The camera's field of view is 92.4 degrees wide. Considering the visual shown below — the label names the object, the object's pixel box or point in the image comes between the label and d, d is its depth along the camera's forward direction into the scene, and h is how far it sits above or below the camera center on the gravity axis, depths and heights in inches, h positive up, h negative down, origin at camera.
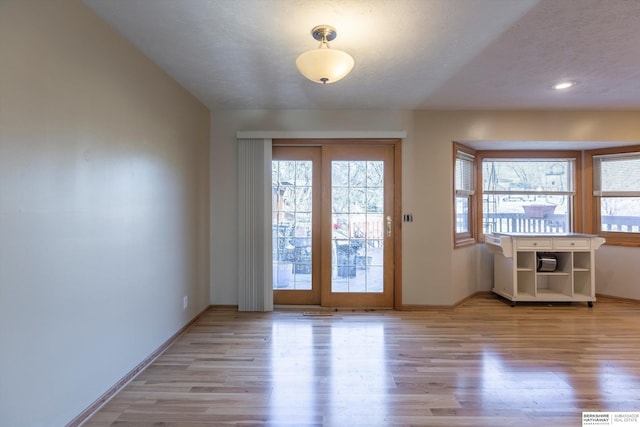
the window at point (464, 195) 155.3 +9.5
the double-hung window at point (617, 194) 156.5 +9.1
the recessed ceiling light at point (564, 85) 111.6 +47.3
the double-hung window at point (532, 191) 170.4 +11.7
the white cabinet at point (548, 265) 147.5 -26.3
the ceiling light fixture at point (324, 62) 71.9 +36.3
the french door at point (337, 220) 148.2 -3.2
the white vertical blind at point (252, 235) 142.9 -9.8
